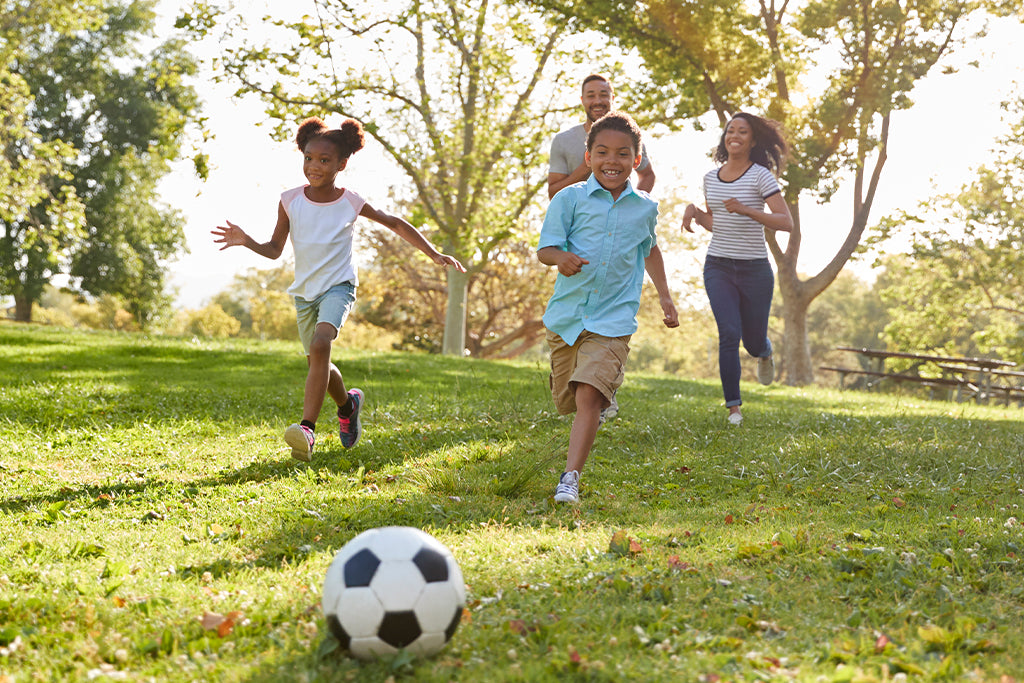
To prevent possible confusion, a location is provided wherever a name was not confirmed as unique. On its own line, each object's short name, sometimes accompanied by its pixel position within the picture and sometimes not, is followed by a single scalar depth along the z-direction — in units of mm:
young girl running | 5566
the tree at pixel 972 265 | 26203
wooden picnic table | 16270
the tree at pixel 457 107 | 18047
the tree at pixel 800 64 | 16703
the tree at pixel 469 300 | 30016
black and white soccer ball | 2619
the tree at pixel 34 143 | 17562
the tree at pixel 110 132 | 35625
